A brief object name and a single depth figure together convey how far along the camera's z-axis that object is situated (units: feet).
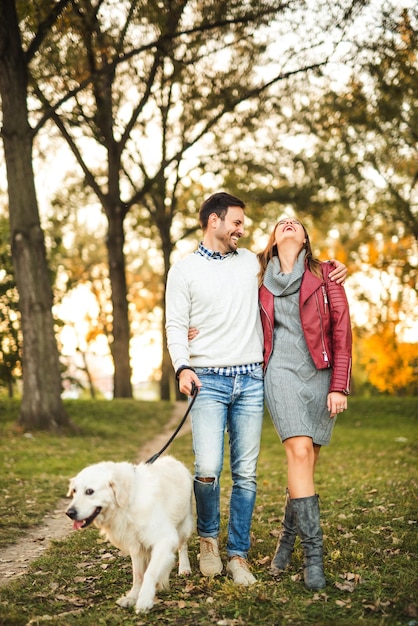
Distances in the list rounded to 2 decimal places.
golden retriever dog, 13.61
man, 15.84
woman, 15.34
